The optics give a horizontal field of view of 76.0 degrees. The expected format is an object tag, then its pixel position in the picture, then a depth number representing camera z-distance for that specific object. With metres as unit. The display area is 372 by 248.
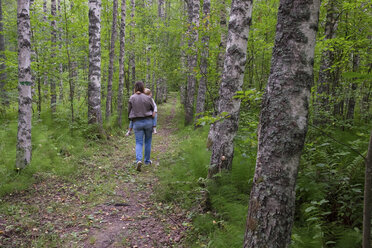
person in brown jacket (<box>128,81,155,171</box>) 7.04
